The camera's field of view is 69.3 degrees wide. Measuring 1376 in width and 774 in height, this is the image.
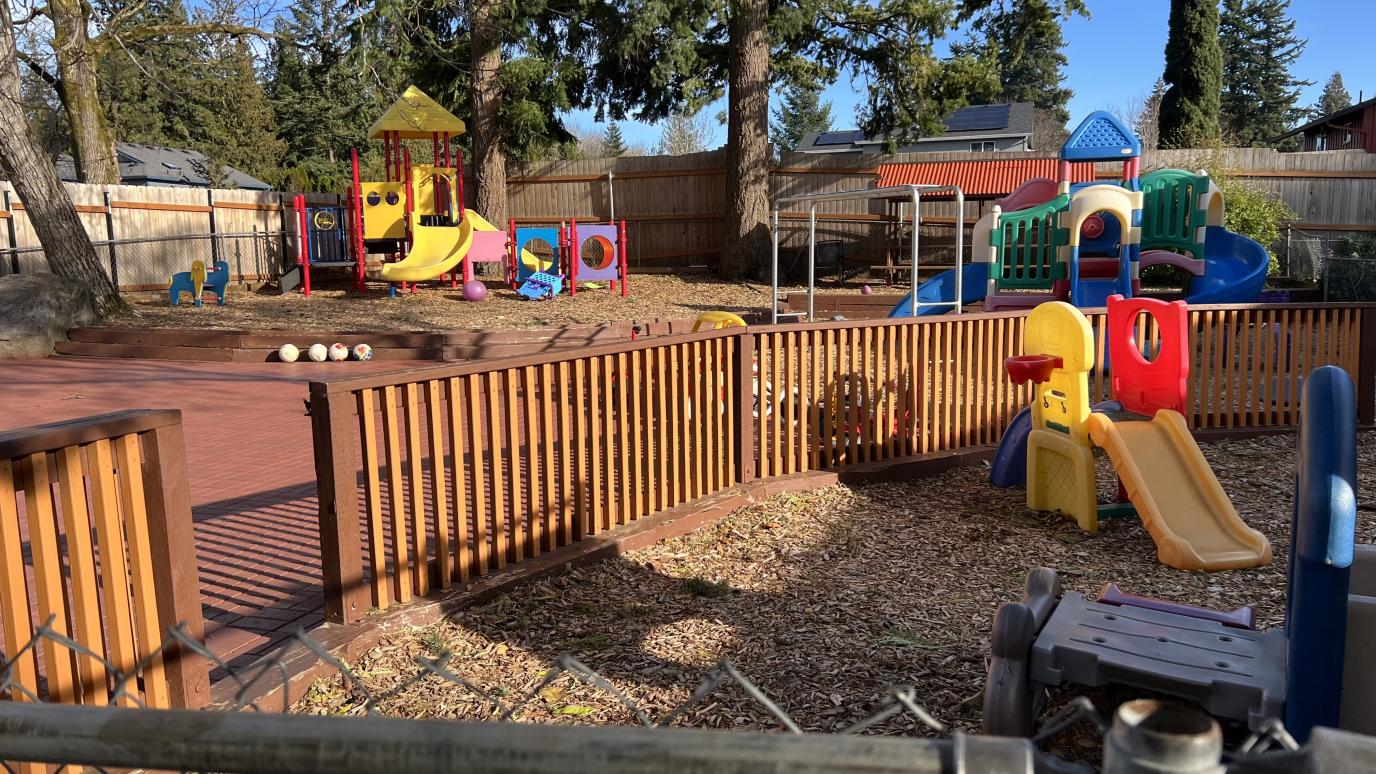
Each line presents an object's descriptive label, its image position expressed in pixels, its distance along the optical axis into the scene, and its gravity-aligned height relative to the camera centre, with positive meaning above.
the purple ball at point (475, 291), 16.77 -0.58
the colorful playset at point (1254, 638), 2.33 -1.25
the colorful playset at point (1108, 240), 11.70 +0.01
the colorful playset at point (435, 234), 17.55 +0.40
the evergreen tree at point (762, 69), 19.16 +3.64
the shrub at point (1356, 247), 18.34 -0.23
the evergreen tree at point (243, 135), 36.41 +4.85
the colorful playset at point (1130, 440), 5.05 -1.13
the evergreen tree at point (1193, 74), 31.02 +5.14
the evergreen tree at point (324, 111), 13.15 +4.38
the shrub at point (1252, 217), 17.62 +0.35
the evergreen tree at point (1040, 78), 56.75 +9.52
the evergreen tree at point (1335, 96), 88.88 +12.93
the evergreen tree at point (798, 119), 70.12 +9.18
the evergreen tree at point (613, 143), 77.12 +9.14
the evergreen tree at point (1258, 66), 54.03 +9.36
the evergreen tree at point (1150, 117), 52.61 +6.97
